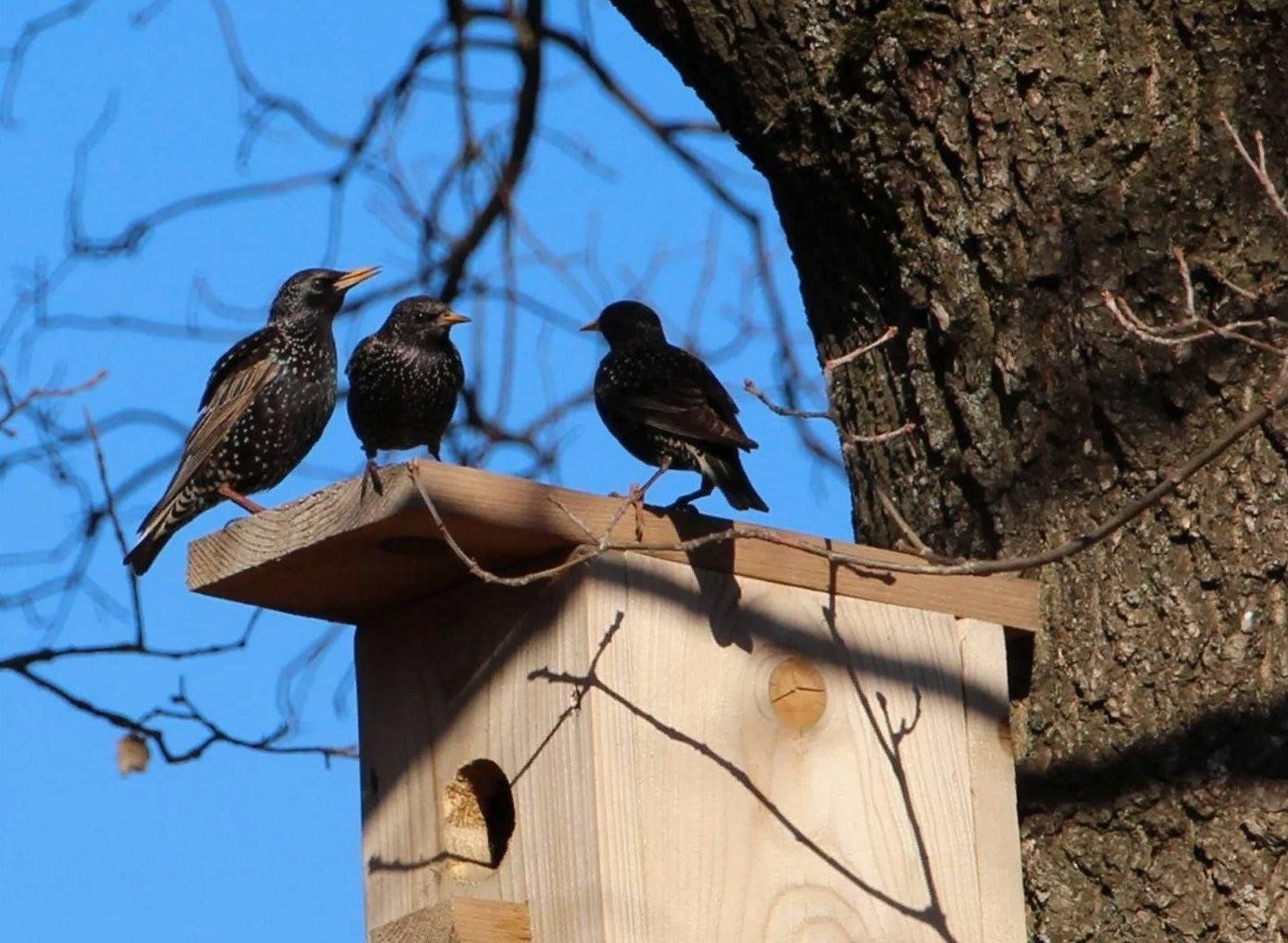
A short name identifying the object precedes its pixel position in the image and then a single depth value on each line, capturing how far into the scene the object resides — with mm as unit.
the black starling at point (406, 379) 8766
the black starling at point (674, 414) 7187
